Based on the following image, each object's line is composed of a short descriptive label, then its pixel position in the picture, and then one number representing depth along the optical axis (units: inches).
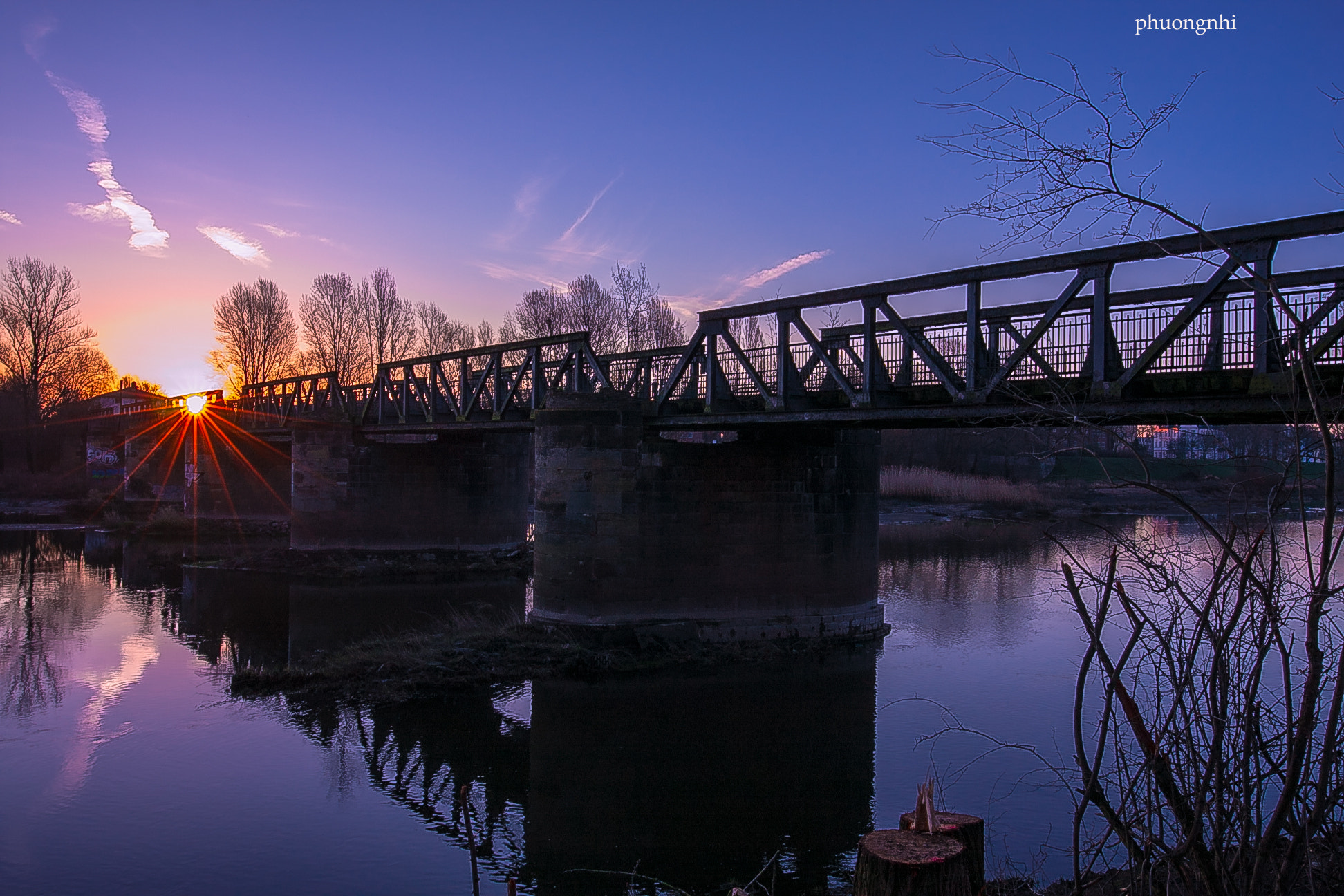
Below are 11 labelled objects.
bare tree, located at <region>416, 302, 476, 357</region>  2468.0
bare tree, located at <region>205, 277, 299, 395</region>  2500.0
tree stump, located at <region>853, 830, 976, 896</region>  188.7
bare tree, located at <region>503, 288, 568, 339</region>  2015.3
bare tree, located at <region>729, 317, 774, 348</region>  1768.8
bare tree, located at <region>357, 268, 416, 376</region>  2345.0
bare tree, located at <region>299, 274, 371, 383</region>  2325.3
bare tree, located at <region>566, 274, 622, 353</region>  1961.1
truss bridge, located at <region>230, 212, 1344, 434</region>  397.7
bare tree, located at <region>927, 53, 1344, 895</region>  154.9
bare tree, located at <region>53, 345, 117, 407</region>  2685.8
